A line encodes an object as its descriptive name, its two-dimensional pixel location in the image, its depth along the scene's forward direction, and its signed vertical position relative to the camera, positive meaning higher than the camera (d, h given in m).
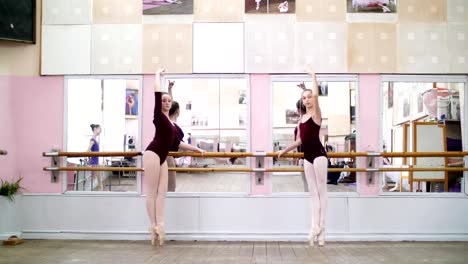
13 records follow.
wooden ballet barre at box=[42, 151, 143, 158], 7.46 -0.19
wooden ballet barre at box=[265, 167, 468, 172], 7.36 -0.39
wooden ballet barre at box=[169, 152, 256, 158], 7.36 -0.19
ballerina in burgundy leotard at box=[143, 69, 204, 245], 6.51 -0.35
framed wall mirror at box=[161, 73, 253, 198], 7.44 +0.22
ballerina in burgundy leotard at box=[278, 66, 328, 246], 6.44 -0.26
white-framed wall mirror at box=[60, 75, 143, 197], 7.52 +0.09
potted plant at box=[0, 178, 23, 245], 7.27 -0.93
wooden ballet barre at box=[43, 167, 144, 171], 7.48 -0.38
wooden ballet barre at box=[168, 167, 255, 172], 7.41 -0.40
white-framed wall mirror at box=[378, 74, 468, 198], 7.49 +0.81
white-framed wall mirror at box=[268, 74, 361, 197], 7.47 +0.82
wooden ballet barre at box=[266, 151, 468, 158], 7.30 -0.19
